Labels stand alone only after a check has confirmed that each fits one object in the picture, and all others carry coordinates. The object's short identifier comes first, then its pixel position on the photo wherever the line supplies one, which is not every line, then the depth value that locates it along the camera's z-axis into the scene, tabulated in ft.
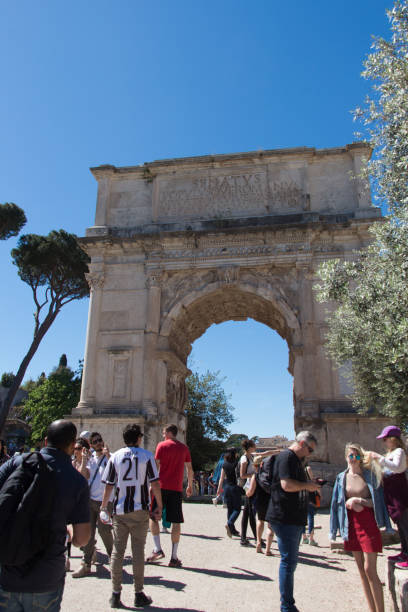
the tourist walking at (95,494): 17.24
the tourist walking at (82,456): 18.79
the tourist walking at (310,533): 23.77
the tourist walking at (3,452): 21.83
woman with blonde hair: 12.73
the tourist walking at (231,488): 25.12
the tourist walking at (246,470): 23.40
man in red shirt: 19.85
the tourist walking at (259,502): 19.86
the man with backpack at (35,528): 7.30
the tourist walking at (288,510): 12.19
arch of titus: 46.24
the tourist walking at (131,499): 13.94
